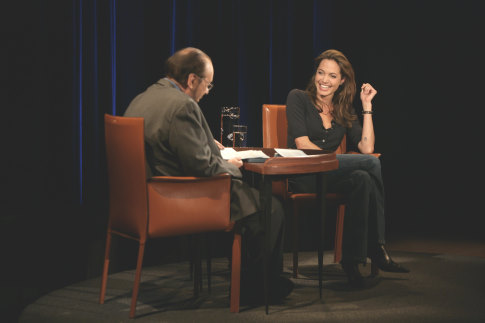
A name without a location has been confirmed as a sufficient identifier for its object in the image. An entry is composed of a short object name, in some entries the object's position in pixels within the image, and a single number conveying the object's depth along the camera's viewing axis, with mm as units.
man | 4746
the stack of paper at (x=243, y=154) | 5377
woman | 5914
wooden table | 4973
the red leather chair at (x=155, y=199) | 4727
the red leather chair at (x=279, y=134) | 7102
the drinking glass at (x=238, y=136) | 6371
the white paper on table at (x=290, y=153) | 5305
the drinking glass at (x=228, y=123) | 6176
